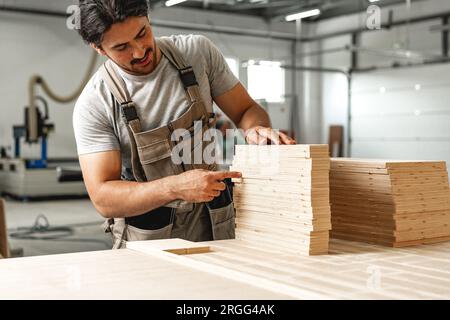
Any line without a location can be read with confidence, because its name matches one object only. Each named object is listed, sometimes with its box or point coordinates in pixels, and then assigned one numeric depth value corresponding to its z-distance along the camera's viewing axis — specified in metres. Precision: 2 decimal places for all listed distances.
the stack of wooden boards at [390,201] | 1.94
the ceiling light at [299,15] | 10.56
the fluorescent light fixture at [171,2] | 10.70
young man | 2.05
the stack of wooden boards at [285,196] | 1.77
